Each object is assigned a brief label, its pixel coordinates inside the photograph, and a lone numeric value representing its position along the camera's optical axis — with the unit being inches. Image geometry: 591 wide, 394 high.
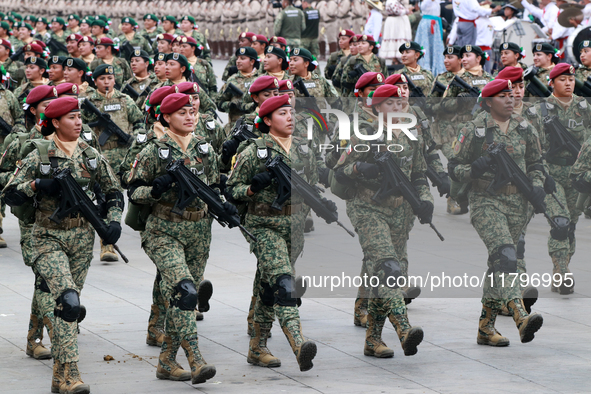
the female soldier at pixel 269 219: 576.1
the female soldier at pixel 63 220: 533.0
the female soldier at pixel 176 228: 547.8
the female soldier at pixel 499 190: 631.2
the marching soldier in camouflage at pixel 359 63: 1384.5
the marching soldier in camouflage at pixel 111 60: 1352.1
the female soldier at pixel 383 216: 591.8
